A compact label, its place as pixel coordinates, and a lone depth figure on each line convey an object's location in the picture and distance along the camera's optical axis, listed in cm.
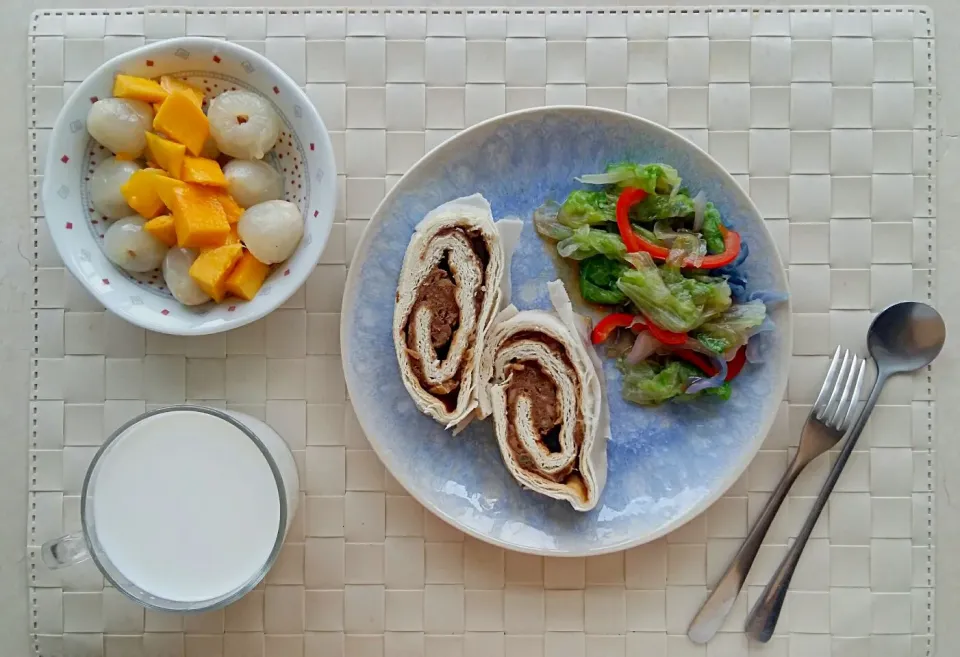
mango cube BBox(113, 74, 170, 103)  39
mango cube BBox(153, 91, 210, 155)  39
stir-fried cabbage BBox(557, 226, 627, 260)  41
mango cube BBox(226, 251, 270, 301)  39
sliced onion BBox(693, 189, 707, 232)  41
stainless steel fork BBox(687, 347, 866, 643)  42
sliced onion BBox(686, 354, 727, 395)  41
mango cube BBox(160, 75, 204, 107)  40
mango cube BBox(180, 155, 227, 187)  39
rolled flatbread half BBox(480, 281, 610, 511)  40
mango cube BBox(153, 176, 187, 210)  39
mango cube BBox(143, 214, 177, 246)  39
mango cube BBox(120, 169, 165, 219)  39
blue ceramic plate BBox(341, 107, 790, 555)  41
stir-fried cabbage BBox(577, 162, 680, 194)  41
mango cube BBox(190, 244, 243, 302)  39
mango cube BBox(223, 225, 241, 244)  39
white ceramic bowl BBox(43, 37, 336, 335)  39
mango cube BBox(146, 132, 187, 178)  39
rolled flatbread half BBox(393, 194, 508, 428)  40
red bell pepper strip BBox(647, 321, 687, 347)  41
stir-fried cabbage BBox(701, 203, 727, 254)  41
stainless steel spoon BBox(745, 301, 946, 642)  43
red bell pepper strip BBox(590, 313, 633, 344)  42
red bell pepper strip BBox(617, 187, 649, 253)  41
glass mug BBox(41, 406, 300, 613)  38
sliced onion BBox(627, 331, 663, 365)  42
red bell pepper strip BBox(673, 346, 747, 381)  42
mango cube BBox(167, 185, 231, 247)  38
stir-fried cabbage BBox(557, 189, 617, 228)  41
